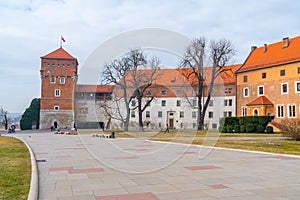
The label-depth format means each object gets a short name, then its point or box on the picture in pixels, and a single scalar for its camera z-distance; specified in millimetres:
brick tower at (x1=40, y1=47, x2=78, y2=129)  74625
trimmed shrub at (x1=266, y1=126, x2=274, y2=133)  43531
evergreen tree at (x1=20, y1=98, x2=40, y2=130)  77231
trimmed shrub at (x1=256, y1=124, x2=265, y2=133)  44156
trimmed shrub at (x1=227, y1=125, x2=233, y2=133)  46694
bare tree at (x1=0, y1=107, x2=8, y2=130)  98075
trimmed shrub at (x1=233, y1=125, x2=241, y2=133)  46209
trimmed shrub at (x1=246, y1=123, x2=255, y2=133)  44469
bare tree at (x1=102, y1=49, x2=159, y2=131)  42888
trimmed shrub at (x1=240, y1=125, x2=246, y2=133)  45300
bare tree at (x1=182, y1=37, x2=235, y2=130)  44156
